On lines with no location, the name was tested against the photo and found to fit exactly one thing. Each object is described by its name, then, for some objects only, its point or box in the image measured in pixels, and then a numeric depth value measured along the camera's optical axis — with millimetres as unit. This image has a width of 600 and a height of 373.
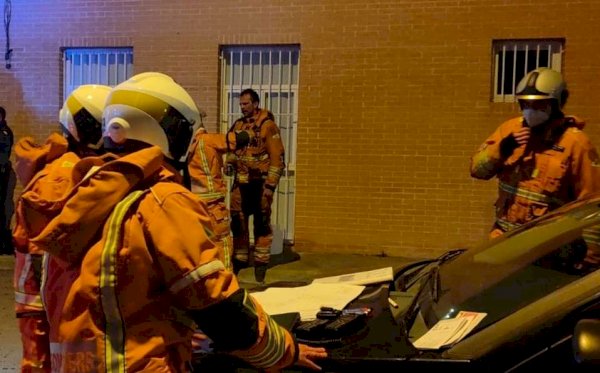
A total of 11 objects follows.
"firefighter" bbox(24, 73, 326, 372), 1975
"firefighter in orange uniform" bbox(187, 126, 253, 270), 6137
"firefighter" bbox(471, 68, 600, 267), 4219
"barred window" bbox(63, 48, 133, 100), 9797
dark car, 2047
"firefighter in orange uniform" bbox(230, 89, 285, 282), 7797
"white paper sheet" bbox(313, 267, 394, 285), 3193
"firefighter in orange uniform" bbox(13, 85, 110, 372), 2734
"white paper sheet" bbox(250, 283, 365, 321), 2781
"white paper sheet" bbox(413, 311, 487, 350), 2262
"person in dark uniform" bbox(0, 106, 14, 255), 9414
